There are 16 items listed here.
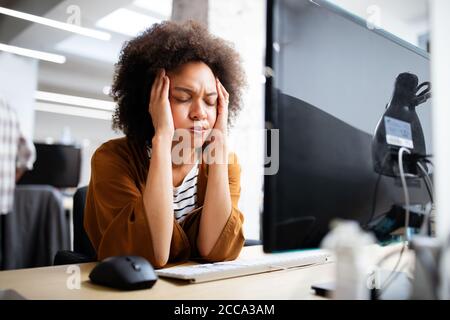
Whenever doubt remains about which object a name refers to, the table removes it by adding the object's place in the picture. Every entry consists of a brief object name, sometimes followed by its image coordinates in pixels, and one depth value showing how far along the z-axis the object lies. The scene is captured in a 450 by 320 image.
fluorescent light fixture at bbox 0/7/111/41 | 3.43
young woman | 0.83
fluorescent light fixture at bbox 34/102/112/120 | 7.73
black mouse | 0.59
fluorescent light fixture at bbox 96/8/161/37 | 3.99
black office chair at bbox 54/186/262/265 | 1.14
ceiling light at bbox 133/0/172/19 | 3.68
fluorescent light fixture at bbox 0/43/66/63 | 4.26
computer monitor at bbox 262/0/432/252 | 0.48
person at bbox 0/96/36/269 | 2.21
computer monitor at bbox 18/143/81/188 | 2.73
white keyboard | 0.67
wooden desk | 0.57
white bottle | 0.43
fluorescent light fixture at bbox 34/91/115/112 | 6.93
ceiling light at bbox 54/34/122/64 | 5.29
